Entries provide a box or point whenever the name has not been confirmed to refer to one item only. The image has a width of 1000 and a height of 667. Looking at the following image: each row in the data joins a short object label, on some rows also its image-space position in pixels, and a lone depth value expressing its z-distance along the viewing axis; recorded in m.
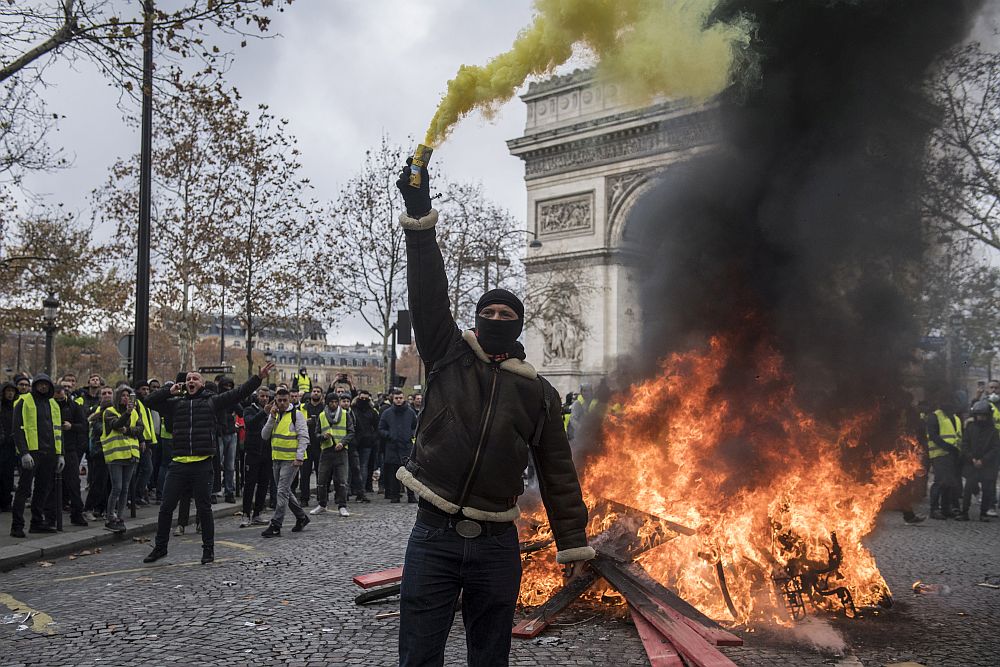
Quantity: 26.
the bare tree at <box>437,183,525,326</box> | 27.08
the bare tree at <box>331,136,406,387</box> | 25.17
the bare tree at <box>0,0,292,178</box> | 8.70
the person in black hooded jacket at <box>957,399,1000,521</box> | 11.72
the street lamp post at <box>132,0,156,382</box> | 11.65
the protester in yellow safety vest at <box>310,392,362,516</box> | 11.96
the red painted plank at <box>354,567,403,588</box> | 6.20
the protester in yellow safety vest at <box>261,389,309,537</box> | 9.89
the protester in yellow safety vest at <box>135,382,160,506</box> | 10.76
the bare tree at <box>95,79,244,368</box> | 21.81
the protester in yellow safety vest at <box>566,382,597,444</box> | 15.38
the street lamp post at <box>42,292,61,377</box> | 18.75
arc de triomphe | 26.83
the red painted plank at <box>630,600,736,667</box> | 4.45
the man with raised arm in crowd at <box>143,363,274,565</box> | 8.02
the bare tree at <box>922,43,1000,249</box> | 6.93
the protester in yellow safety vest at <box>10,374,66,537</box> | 9.23
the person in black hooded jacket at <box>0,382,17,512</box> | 10.92
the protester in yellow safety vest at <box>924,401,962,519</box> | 11.79
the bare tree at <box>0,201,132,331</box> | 24.28
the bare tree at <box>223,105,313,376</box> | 22.39
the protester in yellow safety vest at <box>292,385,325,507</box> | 12.81
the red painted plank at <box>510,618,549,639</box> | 5.14
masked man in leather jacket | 3.09
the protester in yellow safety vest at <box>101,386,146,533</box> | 9.83
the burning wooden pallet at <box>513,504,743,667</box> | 4.63
